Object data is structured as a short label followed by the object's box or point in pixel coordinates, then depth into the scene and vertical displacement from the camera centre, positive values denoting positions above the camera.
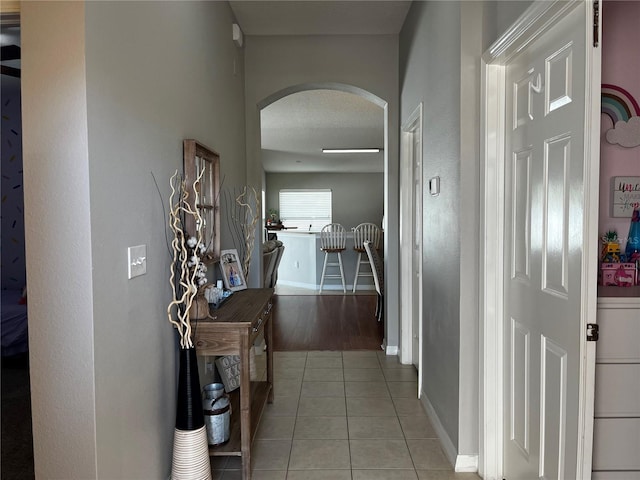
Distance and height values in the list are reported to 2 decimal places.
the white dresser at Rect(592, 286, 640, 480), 1.55 -0.63
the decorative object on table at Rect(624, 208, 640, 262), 1.80 -0.09
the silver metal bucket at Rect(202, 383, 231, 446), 2.20 -0.99
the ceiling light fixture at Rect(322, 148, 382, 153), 8.82 +1.44
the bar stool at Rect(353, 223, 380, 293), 7.41 -0.26
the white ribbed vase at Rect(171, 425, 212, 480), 1.87 -0.99
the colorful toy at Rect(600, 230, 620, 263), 1.80 -0.13
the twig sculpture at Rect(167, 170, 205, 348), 1.90 -0.18
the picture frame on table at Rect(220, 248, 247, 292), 2.86 -0.32
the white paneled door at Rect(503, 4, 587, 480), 1.49 -0.12
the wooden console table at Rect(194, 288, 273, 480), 2.07 -0.57
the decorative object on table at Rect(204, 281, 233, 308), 2.37 -0.40
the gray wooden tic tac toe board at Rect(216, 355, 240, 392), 2.95 -1.01
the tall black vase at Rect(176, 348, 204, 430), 1.89 -0.76
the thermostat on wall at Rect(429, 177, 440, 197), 2.65 +0.21
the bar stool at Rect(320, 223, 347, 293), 7.53 -0.33
